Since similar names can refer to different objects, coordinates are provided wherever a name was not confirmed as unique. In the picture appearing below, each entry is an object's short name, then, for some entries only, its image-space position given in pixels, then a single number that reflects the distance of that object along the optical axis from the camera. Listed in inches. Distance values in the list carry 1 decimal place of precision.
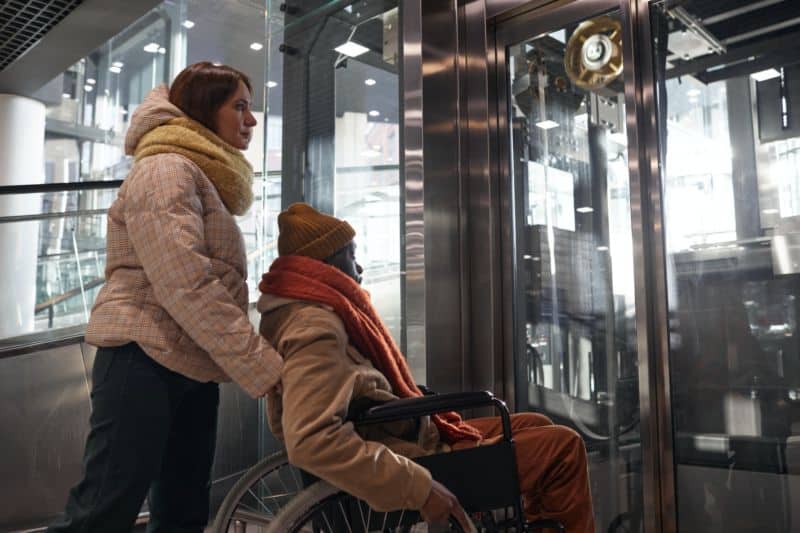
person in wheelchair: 57.8
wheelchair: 60.5
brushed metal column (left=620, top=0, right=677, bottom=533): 99.5
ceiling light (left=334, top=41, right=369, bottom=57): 123.6
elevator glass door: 105.1
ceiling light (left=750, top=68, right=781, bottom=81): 95.7
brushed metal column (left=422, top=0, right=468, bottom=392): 113.2
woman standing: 61.8
